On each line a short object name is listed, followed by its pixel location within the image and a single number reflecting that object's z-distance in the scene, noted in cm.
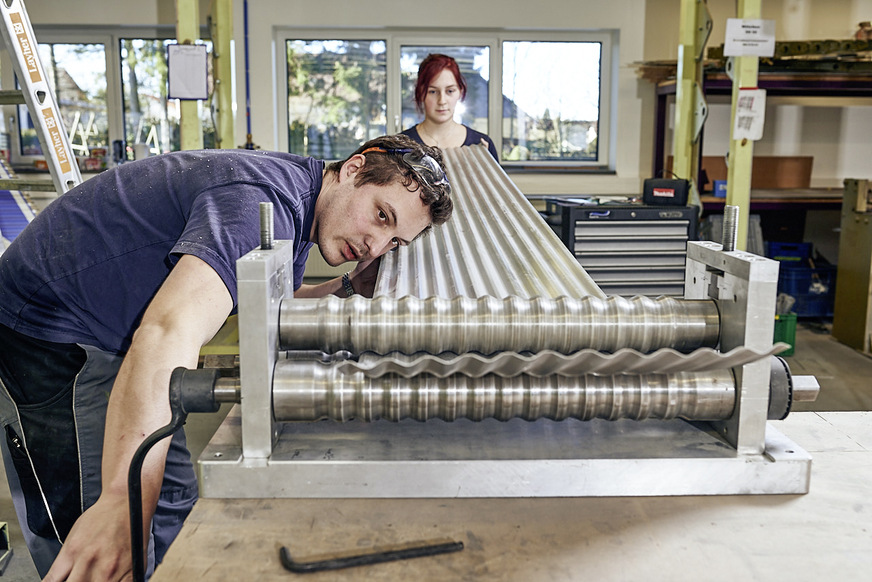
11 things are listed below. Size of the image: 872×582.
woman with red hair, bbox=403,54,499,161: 270
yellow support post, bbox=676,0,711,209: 351
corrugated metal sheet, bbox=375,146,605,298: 98
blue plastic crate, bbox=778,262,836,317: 414
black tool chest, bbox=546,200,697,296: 305
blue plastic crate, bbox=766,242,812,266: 424
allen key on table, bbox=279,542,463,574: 57
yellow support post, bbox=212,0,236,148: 376
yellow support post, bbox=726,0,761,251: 288
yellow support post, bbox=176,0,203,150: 261
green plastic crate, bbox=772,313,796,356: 335
